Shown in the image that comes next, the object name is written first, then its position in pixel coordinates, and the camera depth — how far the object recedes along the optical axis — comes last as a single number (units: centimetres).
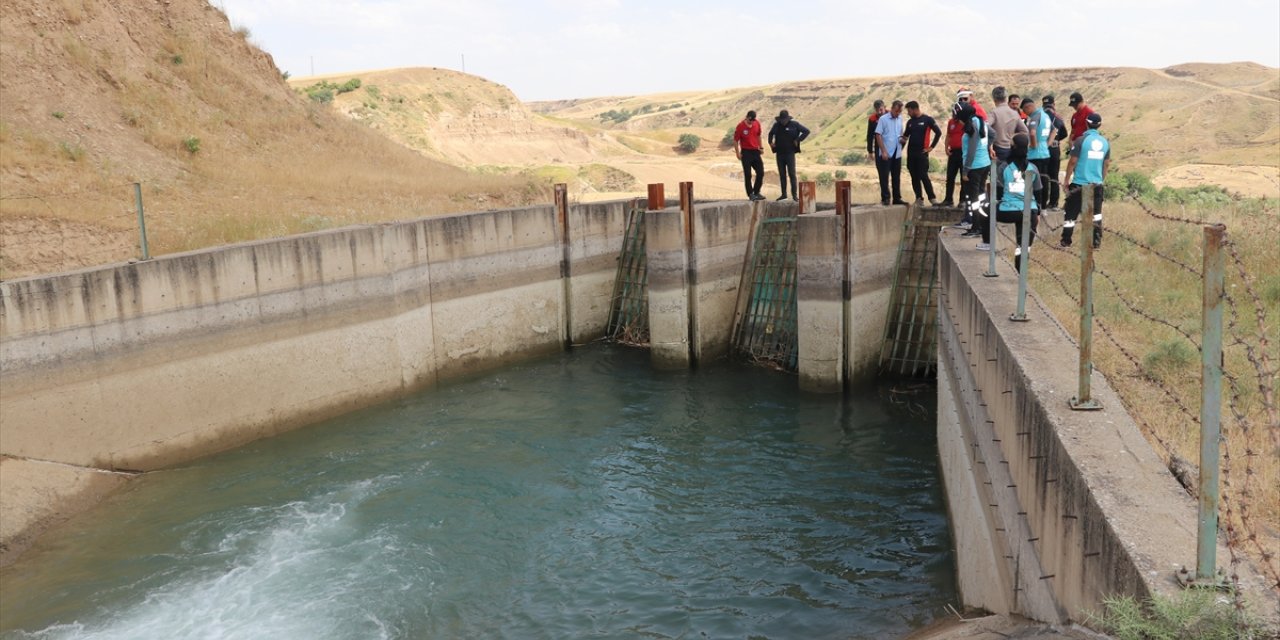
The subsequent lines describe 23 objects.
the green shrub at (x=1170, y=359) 782
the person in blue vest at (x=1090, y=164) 1217
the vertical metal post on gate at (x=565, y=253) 1945
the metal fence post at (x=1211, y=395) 361
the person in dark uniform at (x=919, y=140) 1599
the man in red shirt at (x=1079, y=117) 1406
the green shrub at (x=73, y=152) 1936
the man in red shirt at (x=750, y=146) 1861
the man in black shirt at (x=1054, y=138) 1512
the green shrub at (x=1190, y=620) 359
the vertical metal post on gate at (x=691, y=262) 1767
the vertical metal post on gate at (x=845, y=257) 1573
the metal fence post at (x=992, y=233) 991
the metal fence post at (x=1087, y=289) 564
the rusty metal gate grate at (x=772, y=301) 1798
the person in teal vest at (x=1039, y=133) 1462
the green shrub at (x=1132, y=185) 2650
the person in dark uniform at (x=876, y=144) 1675
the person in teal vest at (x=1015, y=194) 1109
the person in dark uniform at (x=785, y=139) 1809
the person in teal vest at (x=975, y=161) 1327
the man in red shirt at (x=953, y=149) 1557
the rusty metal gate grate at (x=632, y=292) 1981
